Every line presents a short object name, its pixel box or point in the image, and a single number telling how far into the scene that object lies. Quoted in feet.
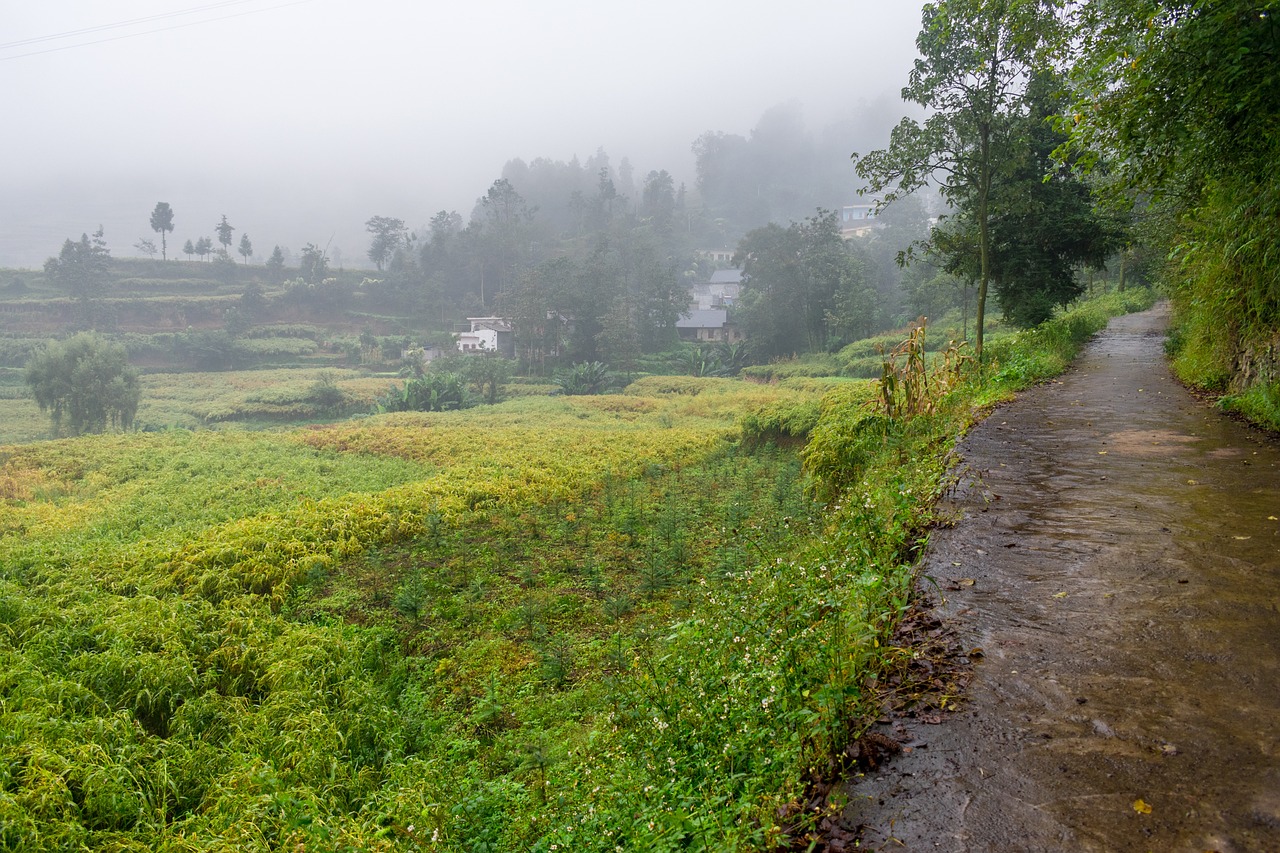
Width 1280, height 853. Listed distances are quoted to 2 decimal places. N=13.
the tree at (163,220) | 223.51
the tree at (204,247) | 233.96
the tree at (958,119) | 36.04
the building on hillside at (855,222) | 339.36
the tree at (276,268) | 212.43
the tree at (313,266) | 197.57
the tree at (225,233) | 236.02
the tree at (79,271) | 165.68
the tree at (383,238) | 243.60
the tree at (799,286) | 127.54
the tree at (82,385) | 76.48
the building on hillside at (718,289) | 218.38
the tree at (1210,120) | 14.99
